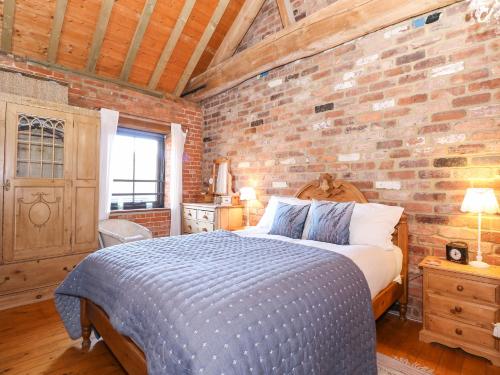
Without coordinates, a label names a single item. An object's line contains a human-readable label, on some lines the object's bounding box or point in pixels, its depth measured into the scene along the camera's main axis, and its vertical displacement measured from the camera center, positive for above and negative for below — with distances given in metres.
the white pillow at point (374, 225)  2.21 -0.30
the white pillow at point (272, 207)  2.87 -0.23
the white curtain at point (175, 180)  4.23 +0.07
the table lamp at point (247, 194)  3.64 -0.10
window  3.96 +0.21
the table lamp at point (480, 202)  1.86 -0.08
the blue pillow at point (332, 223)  2.23 -0.29
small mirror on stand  4.12 +0.06
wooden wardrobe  2.64 -0.12
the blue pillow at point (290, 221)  2.50 -0.31
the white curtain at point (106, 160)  3.54 +0.30
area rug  1.70 -1.12
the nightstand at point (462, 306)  1.78 -0.78
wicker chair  3.16 -0.57
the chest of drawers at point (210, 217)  3.62 -0.43
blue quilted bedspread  0.99 -0.53
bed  1.42 -0.75
